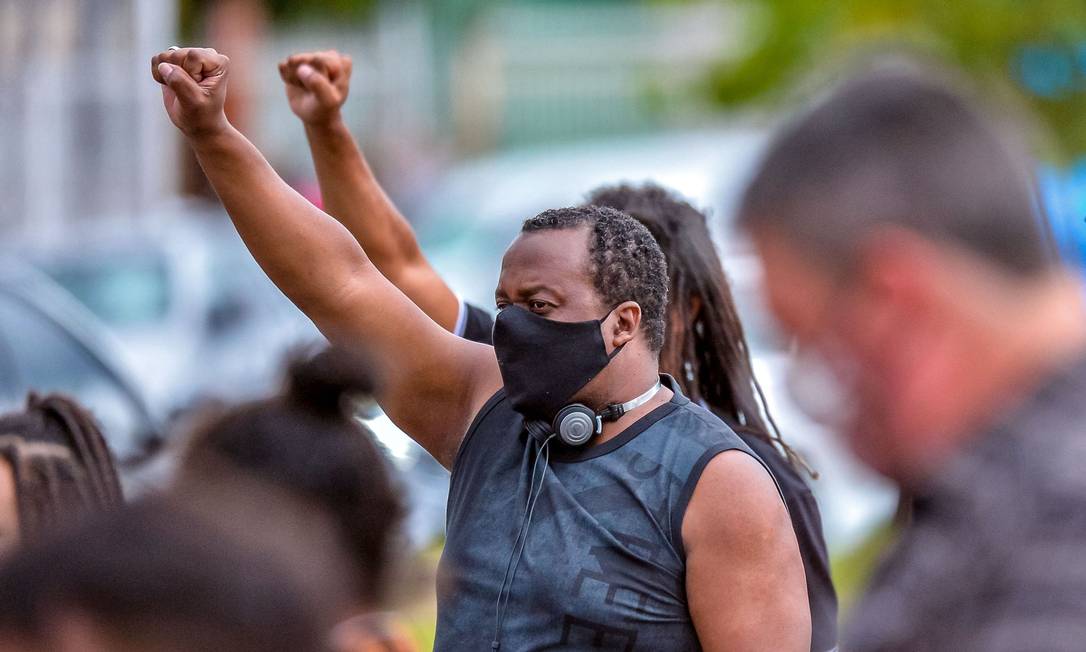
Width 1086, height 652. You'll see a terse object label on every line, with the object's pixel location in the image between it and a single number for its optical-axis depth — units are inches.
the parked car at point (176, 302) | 710.5
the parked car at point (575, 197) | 634.8
